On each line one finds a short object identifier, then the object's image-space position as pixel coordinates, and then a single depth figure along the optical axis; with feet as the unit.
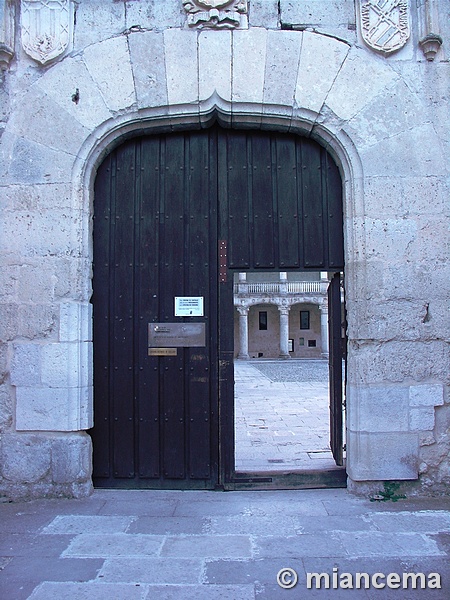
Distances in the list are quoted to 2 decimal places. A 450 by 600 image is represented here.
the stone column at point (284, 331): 116.06
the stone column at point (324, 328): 116.29
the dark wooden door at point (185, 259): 14.02
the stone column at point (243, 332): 114.11
